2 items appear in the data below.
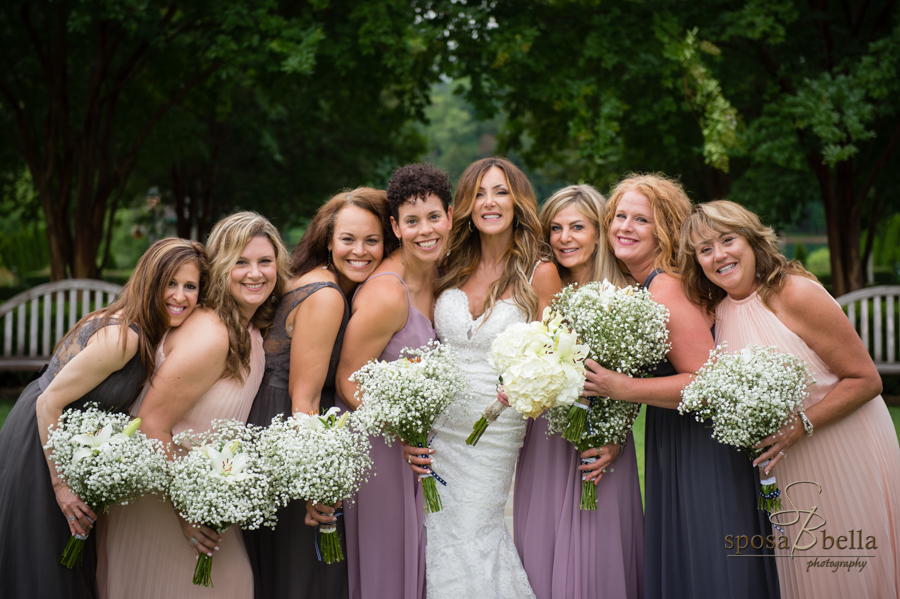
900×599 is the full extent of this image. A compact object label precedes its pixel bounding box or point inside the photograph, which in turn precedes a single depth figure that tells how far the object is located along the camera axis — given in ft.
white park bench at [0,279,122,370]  31.30
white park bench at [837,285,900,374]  30.48
